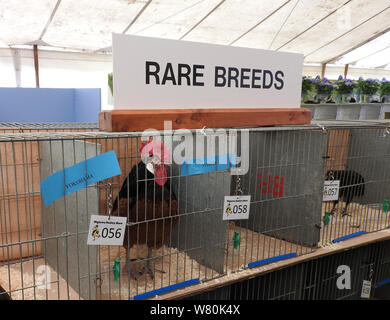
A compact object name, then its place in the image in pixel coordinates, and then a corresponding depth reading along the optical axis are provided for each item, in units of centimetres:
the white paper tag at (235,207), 151
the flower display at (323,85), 274
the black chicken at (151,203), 149
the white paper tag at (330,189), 183
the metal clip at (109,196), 125
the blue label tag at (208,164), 147
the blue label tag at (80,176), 120
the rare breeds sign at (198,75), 129
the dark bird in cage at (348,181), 226
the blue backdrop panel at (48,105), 454
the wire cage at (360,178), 222
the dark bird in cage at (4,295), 117
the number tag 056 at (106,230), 123
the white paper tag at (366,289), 215
